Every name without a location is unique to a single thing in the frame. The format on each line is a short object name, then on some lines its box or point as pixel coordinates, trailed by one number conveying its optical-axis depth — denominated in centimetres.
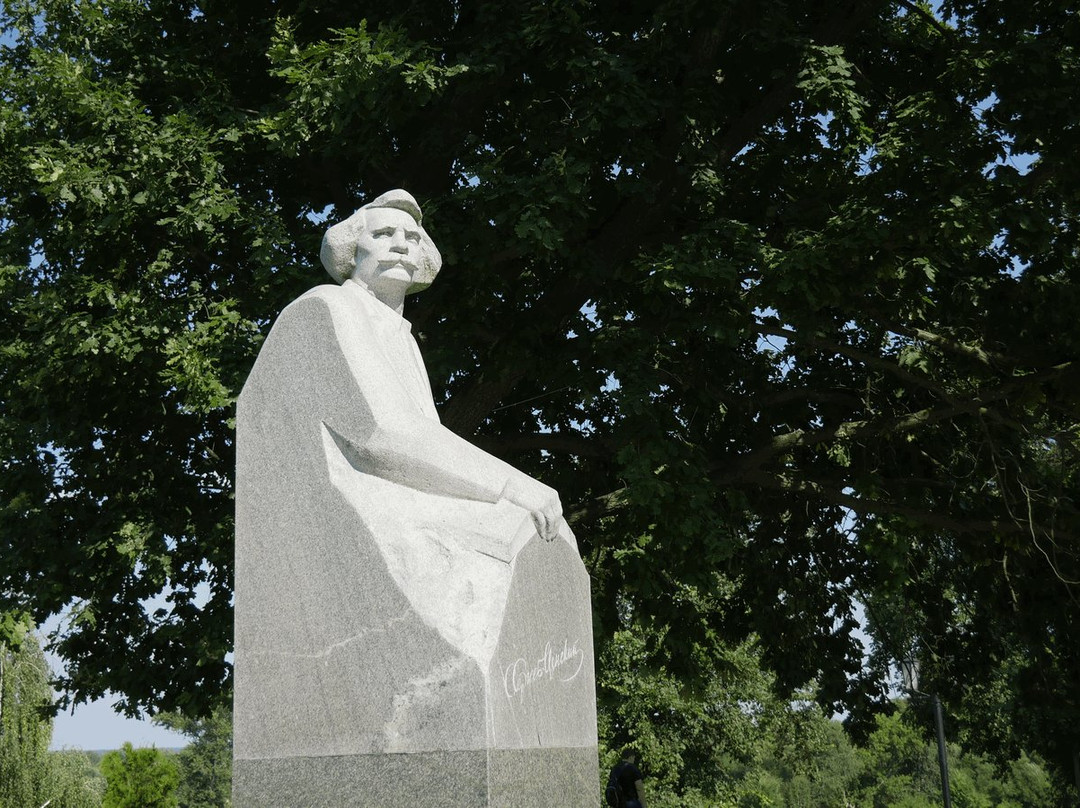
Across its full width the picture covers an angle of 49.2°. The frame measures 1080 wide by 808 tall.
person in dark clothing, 1230
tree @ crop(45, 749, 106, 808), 2040
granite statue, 363
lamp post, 1502
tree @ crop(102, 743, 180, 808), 2584
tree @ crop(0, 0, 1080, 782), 953
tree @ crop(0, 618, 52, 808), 1969
